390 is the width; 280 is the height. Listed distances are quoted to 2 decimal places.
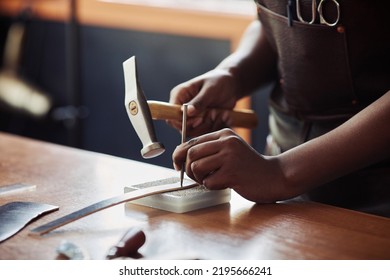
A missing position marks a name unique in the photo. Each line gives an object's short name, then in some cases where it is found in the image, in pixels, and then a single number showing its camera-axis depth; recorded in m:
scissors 1.24
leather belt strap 1.04
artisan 1.12
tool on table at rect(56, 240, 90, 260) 0.96
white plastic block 1.11
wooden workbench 0.99
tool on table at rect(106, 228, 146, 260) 0.97
